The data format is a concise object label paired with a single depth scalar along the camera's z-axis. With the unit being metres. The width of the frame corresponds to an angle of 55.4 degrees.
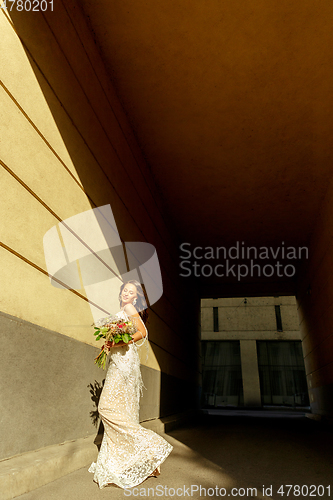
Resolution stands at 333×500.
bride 2.13
